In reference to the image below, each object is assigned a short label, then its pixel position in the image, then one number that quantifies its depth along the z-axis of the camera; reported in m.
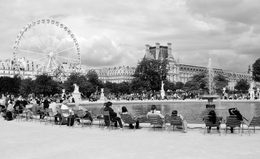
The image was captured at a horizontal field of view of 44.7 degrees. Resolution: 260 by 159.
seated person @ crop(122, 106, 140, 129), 12.76
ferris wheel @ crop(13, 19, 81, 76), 55.31
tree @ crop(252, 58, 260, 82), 76.69
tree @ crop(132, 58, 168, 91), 71.31
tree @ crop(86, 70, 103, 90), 74.62
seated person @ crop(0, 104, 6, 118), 19.31
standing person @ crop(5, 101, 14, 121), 17.53
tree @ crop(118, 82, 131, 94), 106.62
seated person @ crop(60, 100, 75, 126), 14.15
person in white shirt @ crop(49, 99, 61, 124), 15.20
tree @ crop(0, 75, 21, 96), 78.54
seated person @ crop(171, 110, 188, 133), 11.58
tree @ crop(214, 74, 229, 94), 87.76
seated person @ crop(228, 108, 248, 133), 11.52
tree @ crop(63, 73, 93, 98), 59.31
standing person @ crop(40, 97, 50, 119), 16.44
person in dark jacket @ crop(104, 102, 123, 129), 13.07
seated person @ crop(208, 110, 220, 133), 11.45
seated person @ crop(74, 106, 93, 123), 14.13
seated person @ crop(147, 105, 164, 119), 12.79
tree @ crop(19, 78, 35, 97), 58.94
